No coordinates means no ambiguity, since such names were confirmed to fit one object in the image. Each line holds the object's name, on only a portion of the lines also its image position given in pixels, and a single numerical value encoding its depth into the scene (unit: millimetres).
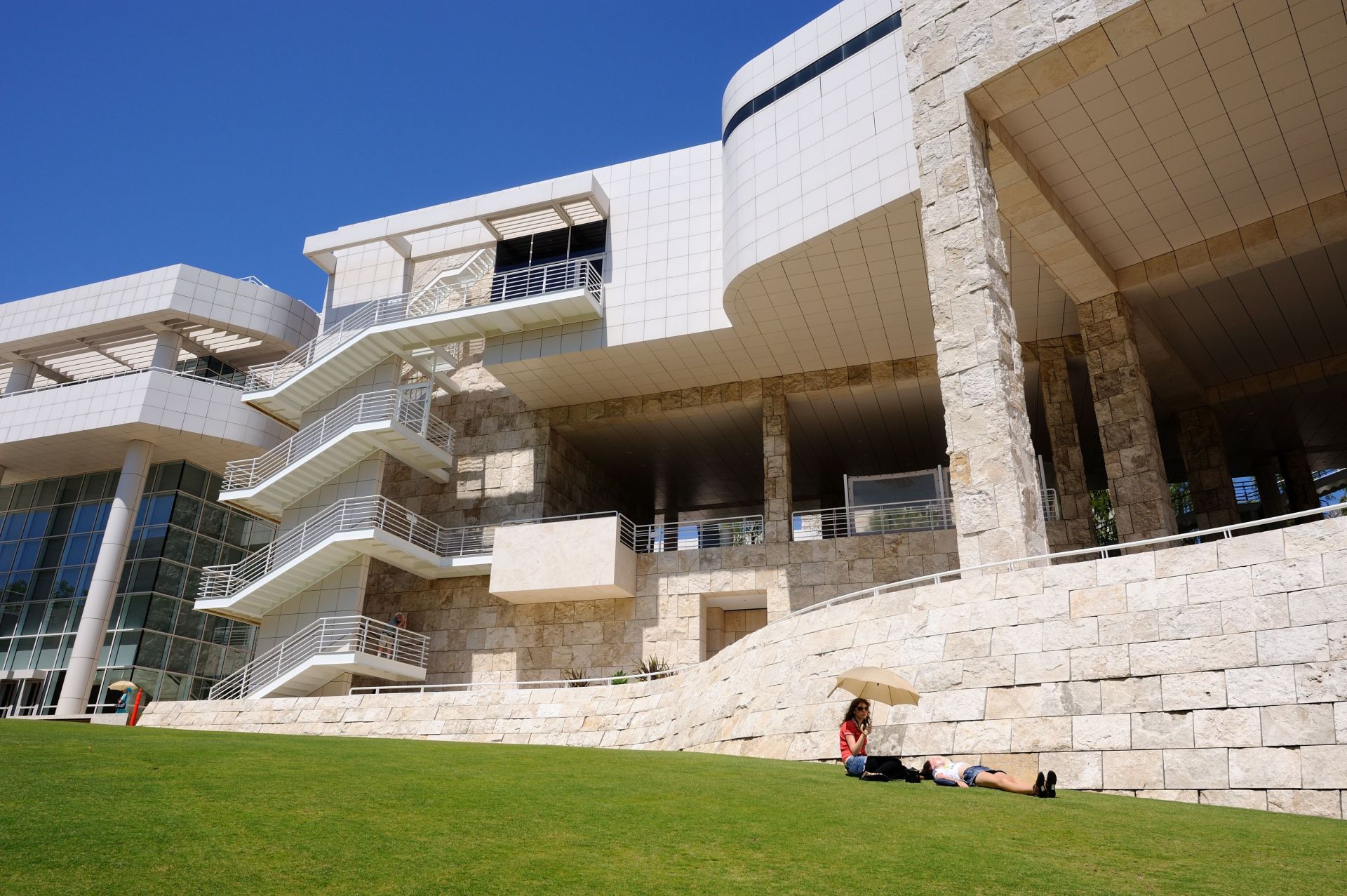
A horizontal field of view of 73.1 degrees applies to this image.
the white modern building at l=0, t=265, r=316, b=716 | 29469
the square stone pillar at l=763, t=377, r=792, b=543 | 27000
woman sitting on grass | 9562
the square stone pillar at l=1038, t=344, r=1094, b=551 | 23812
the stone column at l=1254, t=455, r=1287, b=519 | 32562
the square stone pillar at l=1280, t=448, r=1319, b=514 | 30516
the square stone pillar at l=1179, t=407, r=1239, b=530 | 26391
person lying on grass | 8617
